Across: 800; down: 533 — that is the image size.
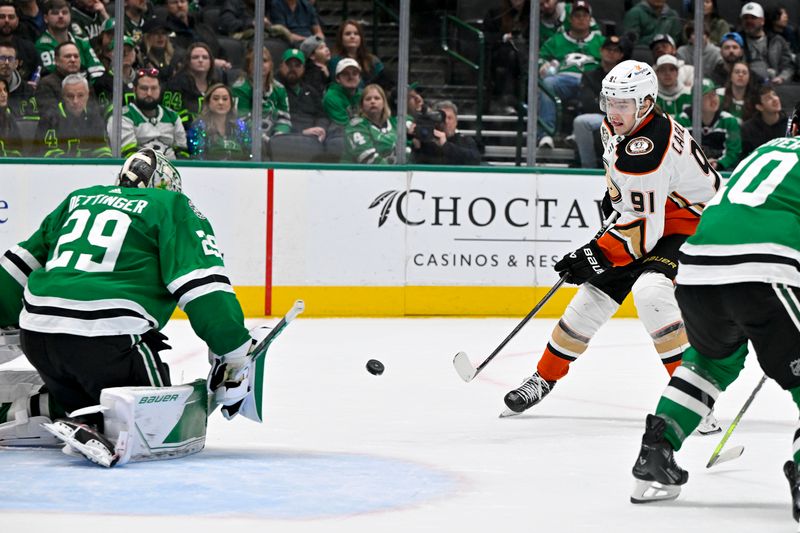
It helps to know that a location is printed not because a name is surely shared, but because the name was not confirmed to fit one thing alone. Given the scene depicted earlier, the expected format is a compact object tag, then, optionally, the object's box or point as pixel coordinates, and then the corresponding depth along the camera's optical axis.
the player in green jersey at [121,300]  7.78
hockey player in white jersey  9.59
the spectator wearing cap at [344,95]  16.98
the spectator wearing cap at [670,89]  17.52
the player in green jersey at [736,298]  6.58
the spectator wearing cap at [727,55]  17.72
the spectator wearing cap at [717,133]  17.66
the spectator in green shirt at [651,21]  17.66
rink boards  16.50
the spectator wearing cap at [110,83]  16.28
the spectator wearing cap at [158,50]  16.42
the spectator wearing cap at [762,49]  17.94
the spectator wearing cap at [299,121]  16.78
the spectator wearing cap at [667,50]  17.58
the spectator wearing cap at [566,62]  17.30
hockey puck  9.86
